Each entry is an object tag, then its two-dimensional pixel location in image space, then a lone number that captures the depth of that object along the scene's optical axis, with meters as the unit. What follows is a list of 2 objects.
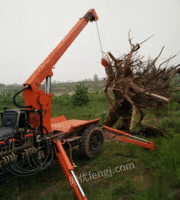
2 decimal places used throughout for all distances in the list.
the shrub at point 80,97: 14.59
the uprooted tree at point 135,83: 5.18
